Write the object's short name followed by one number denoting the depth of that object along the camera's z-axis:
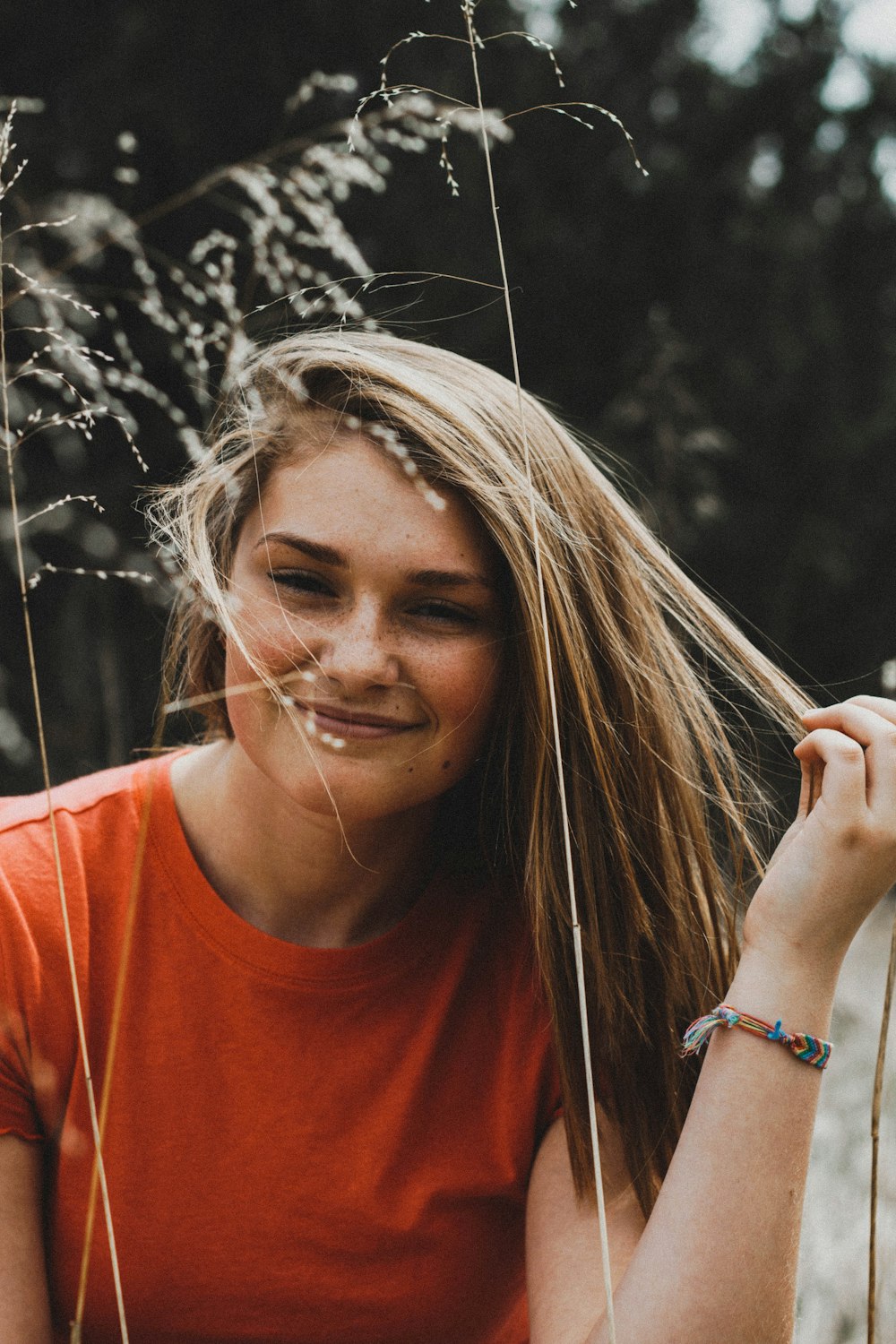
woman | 1.15
